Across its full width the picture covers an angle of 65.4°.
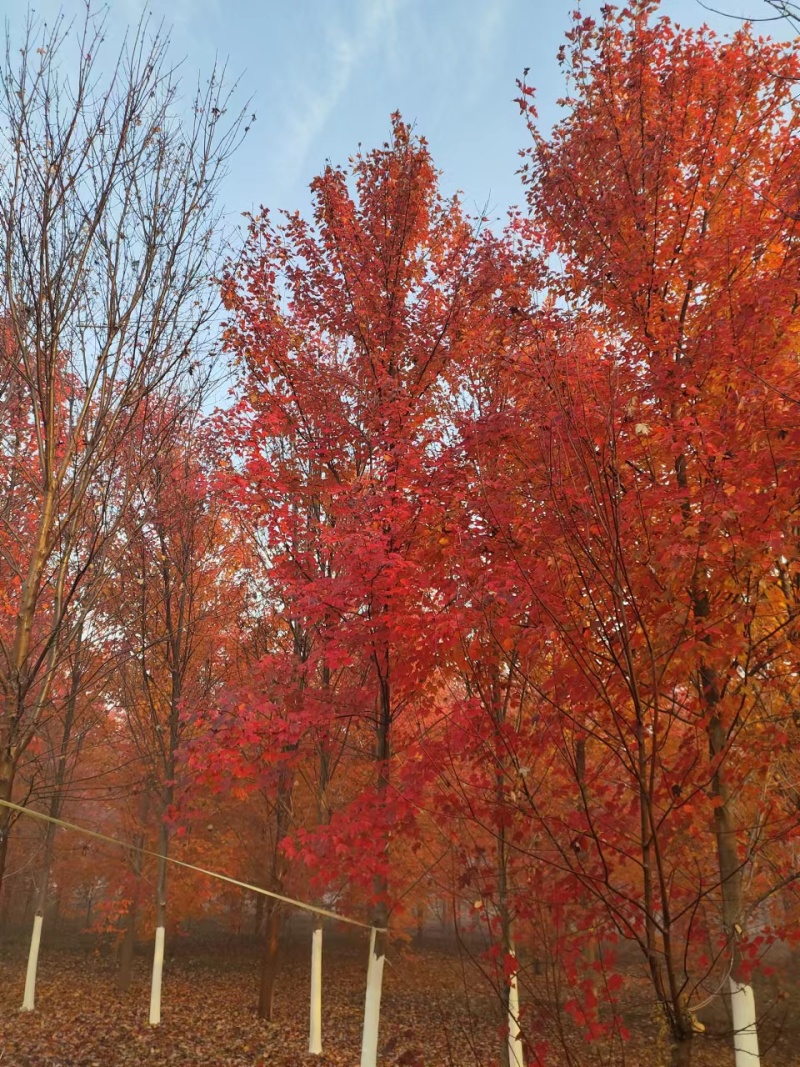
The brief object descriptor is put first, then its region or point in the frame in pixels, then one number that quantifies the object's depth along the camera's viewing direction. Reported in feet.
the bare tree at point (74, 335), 11.63
